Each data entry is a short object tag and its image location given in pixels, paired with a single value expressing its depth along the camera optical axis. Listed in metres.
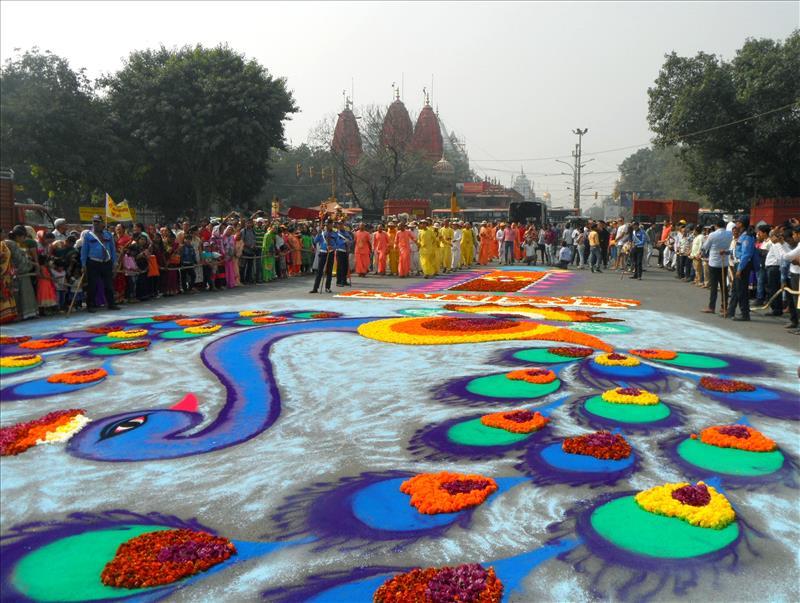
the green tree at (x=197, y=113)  28.16
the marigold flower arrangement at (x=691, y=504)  3.58
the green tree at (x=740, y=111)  28.14
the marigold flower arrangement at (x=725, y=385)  6.02
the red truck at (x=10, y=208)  17.34
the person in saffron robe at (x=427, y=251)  18.46
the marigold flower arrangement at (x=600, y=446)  4.47
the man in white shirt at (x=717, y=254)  10.48
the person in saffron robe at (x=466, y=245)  22.45
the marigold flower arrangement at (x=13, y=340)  8.57
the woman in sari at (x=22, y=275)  10.26
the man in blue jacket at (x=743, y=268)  9.70
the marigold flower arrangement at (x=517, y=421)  5.02
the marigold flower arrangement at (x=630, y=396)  5.62
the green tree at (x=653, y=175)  88.01
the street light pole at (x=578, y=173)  62.00
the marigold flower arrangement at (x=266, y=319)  9.84
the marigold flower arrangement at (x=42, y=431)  5.01
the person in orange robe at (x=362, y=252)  18.17
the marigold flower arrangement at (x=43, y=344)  8.21
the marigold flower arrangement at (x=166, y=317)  10.27
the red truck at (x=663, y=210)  36.50
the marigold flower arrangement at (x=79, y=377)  6.65
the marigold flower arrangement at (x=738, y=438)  4.61
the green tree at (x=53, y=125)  25.70
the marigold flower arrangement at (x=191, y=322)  9.71
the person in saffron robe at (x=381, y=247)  19.11
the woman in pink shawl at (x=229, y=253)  15.39
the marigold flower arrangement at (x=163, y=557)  3.26
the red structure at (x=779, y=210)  25.09
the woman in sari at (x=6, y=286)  9.94
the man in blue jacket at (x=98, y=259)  11.02
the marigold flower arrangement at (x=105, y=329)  9.15
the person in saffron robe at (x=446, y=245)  20.14
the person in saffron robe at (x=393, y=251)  19.30
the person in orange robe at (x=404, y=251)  18.48
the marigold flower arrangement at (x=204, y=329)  9.05
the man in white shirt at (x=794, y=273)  8.84
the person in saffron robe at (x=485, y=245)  24.14
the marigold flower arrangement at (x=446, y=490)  3.83
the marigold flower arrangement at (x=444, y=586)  2.95
